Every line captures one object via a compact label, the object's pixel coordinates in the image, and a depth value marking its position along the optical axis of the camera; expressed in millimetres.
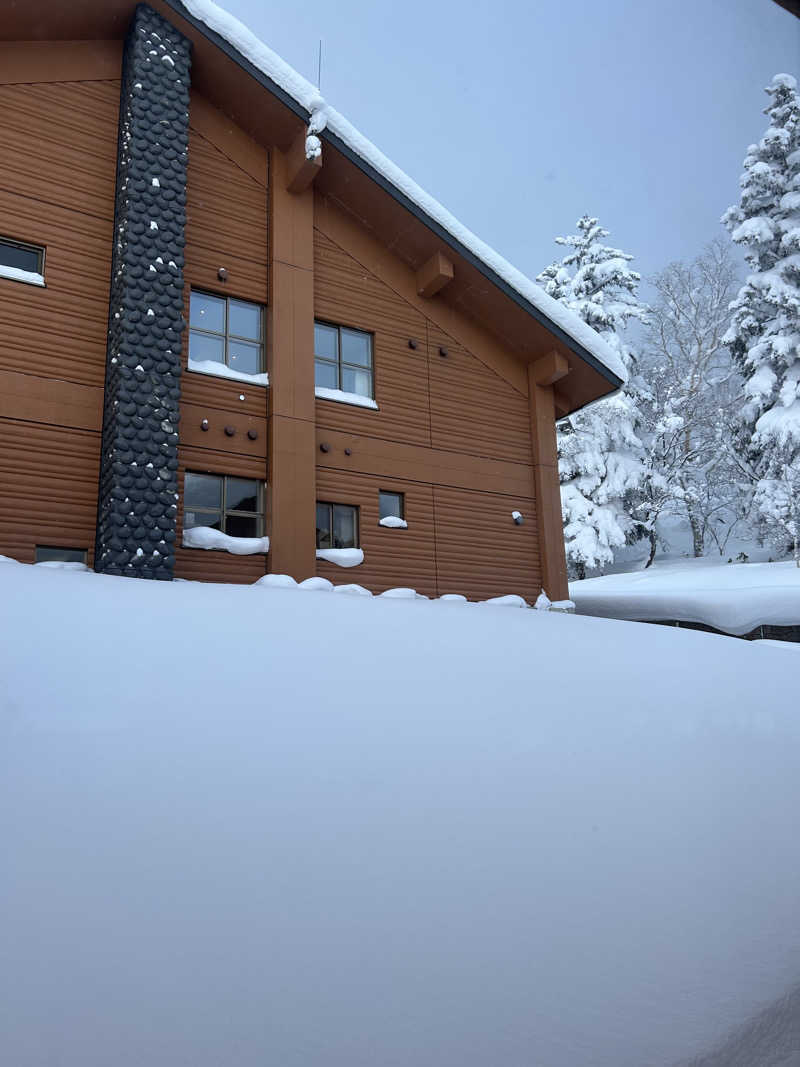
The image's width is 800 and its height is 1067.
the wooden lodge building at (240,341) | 8664
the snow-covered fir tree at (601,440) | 23766
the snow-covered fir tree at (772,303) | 22328
